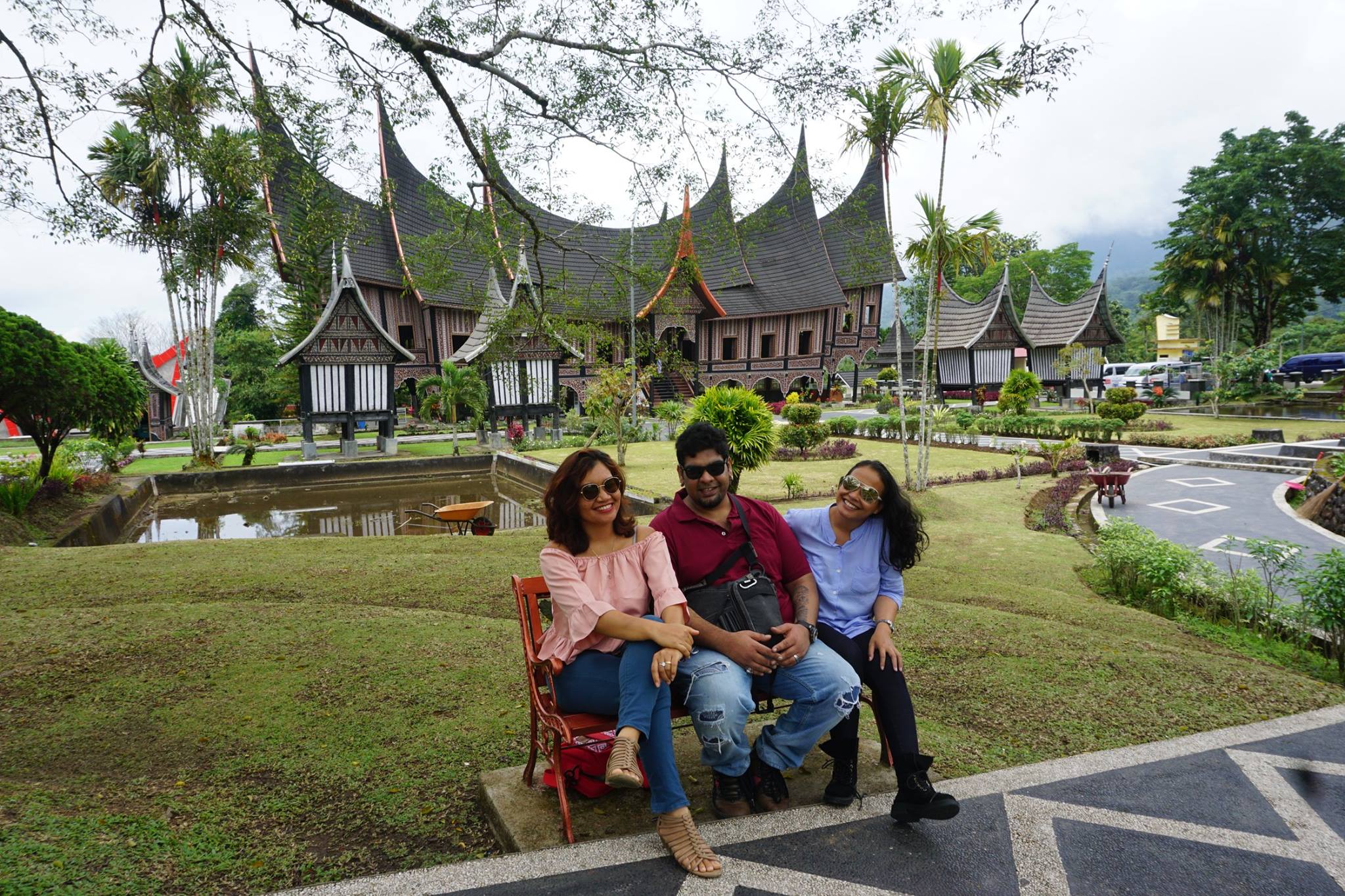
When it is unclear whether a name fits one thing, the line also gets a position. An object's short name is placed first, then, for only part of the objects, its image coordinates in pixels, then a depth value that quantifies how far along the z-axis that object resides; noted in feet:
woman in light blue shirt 8.93
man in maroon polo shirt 7.98
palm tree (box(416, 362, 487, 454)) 70.23
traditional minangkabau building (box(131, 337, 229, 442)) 86.07
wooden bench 7.81
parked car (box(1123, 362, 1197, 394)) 108.58
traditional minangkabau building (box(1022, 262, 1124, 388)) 100.94
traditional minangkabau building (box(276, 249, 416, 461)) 66.23
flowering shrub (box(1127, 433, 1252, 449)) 54.49
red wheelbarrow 34.60
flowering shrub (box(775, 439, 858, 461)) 57.52
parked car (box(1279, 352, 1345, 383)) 106.83
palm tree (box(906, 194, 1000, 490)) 37.73
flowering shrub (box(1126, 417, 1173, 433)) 64.03
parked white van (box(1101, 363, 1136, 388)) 115.14
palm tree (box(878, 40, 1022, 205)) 32.45
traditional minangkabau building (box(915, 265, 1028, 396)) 96.78
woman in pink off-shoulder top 7.56
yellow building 178.34
